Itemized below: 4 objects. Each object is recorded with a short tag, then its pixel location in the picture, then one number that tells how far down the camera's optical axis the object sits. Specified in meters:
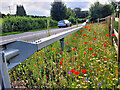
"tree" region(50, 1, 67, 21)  29.16
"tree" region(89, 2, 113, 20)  49.28
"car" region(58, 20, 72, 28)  21.20
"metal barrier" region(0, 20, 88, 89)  1.10
